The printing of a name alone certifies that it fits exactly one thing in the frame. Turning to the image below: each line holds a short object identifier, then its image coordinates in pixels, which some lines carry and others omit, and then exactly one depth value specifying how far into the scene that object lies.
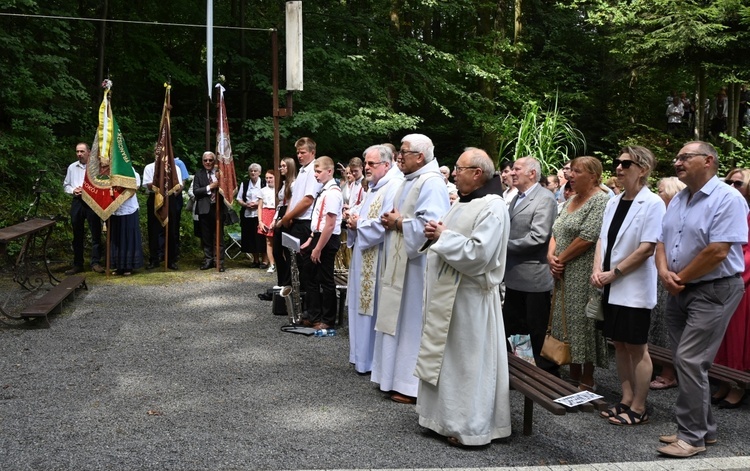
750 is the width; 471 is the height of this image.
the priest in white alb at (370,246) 6.54
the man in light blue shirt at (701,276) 4.66
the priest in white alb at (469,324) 4.77
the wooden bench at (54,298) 8.51
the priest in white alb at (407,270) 5.87
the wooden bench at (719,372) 5.50
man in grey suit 6.41
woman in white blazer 5.24
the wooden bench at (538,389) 4.43
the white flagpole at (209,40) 10.18
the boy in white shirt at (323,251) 7.93
